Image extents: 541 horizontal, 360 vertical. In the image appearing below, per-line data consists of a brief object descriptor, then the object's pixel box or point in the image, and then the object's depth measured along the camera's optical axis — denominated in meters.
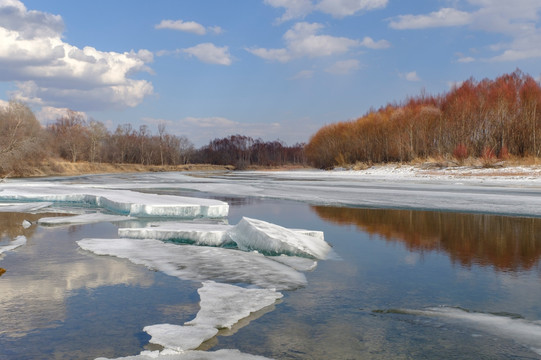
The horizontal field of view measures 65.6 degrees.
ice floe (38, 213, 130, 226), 9.02
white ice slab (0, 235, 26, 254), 6.30
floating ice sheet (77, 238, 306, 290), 4.88
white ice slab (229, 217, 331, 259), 6.02
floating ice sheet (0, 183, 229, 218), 10.41
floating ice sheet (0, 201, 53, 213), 11.23
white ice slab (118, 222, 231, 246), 6.99
